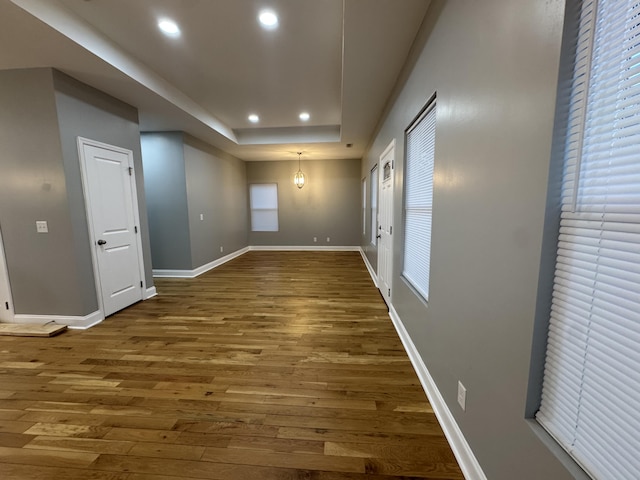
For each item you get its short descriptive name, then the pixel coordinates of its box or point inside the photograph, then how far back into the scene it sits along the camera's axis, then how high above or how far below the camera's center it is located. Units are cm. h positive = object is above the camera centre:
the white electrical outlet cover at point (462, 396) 135 -101
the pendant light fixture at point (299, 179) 775 +84
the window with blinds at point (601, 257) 63 -14
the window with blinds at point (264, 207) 807 +1
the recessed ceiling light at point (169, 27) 235 +168
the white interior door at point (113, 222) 308 -17
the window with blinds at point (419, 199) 204 +7
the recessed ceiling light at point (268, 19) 226 +168
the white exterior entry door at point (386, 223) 326 -23
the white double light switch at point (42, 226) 284 -18
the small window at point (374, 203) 482 +7
